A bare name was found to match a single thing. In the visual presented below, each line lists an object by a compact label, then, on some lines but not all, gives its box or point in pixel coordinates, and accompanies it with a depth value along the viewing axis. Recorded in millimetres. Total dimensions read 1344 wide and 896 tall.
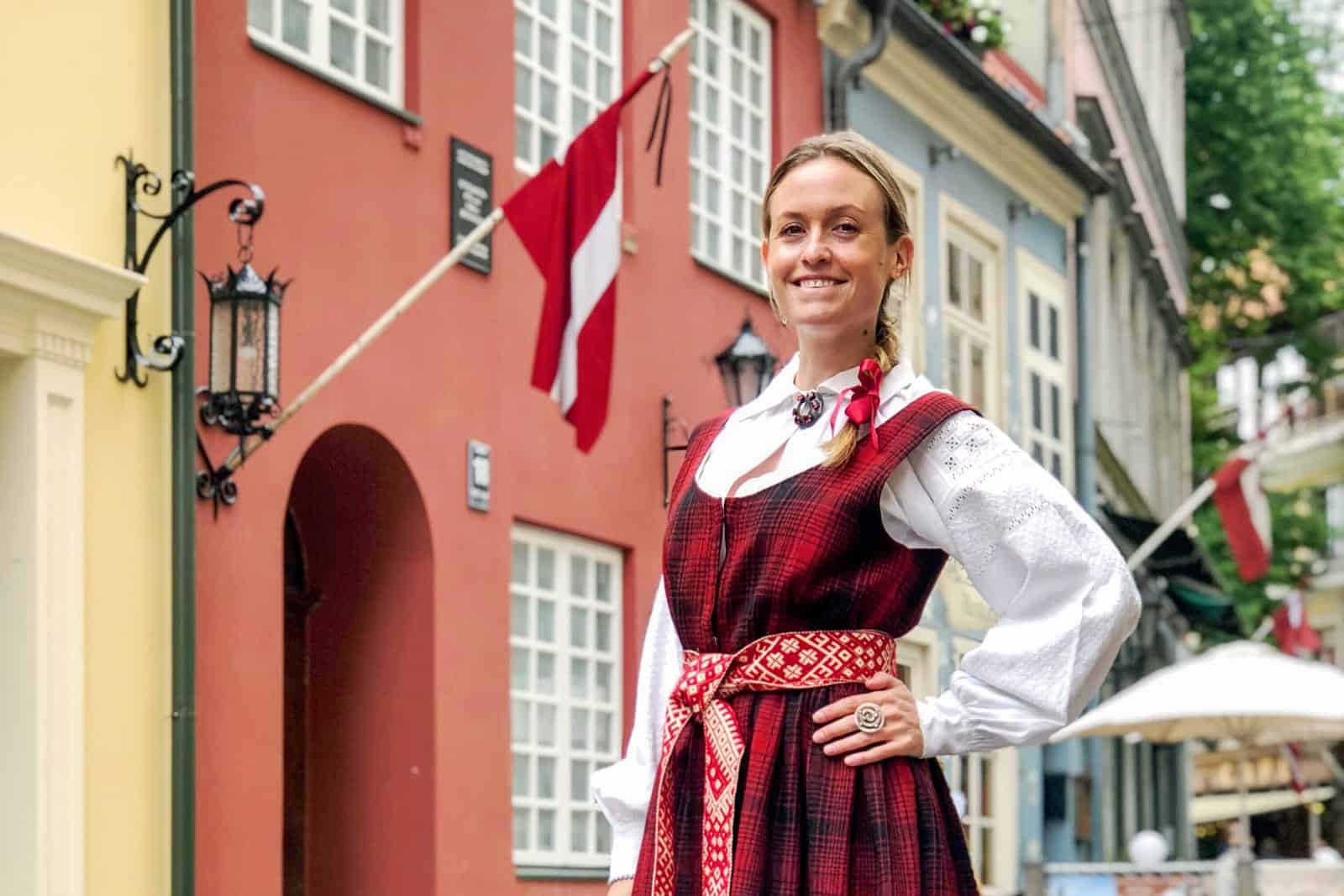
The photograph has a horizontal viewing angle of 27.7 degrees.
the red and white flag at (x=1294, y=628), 28141
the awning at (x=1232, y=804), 34156
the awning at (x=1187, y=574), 23156
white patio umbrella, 15906
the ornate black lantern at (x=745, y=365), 12297
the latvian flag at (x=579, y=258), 9383
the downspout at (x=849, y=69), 15117
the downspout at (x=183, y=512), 8367
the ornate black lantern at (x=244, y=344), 8359
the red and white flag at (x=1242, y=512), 22000
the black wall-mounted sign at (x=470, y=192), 10484
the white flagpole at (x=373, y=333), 8625
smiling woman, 3670
